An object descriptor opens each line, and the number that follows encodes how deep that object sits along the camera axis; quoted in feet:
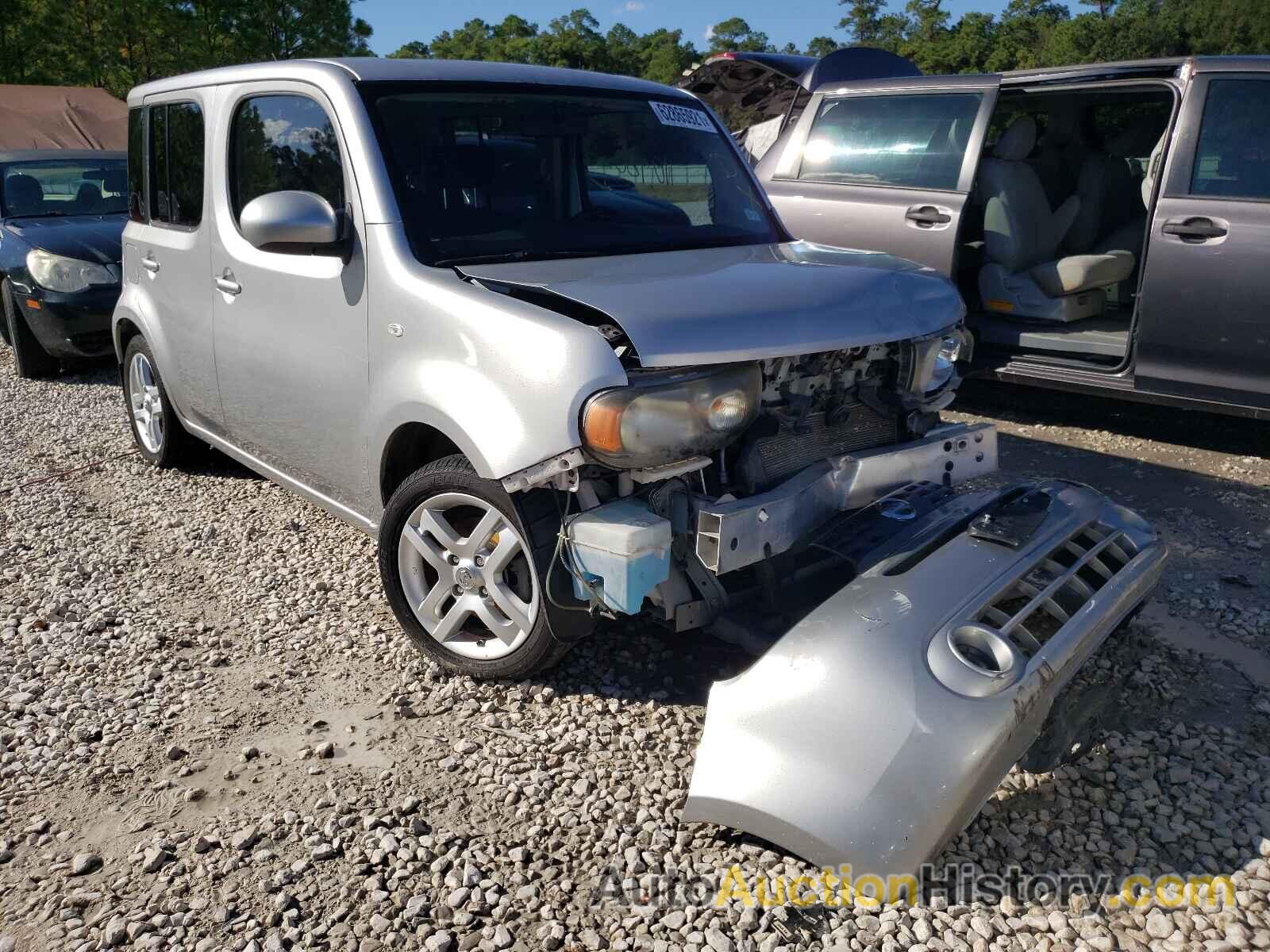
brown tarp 64.54
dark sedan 24.57
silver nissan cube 7.55
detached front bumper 7.03
